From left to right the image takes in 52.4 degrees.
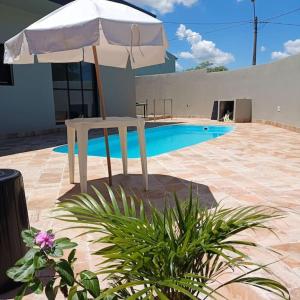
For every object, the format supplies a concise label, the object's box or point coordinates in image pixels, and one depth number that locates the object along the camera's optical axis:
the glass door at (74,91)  12.38
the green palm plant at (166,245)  1.09
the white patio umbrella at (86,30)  2.84
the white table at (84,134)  3.40
